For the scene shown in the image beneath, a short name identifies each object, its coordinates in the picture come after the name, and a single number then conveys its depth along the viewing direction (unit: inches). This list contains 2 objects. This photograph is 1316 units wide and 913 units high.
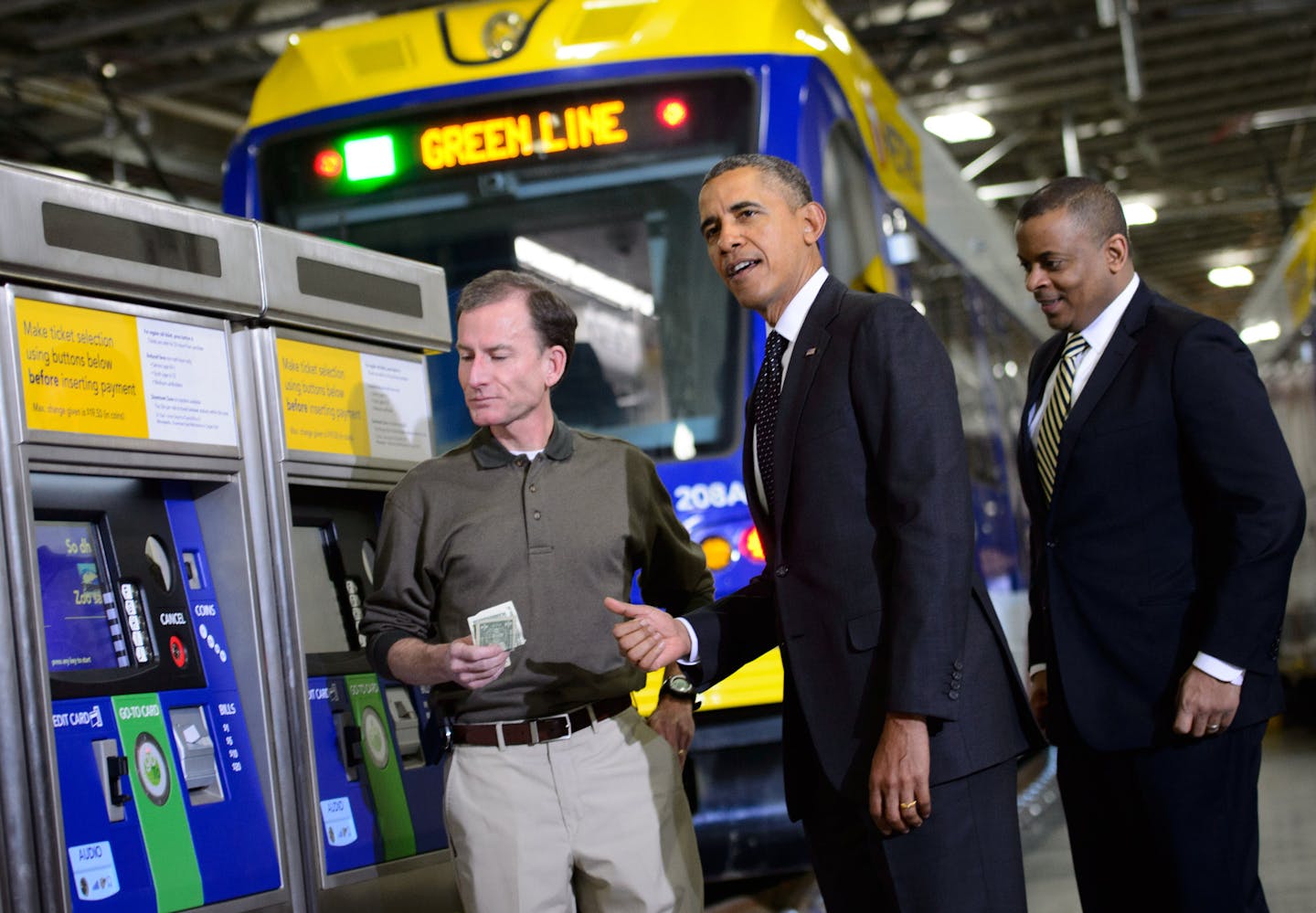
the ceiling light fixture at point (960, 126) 603.2
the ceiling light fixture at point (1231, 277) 1075.3
